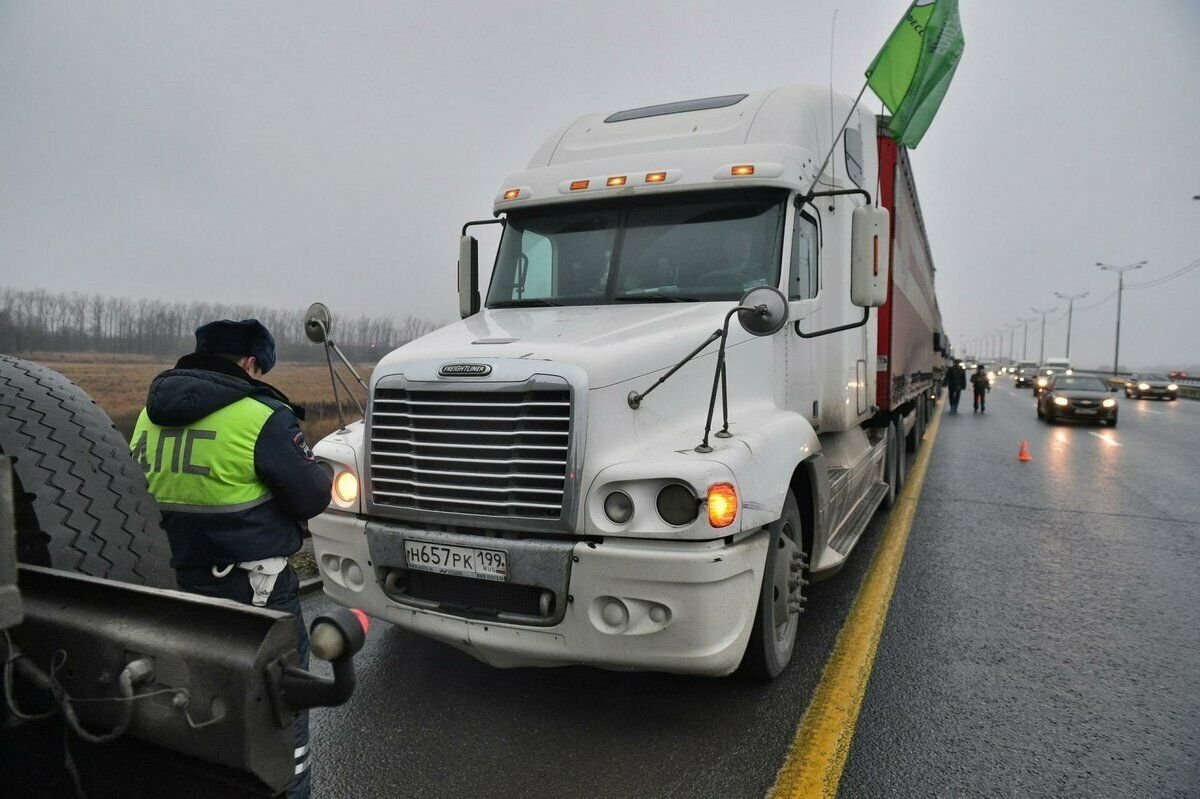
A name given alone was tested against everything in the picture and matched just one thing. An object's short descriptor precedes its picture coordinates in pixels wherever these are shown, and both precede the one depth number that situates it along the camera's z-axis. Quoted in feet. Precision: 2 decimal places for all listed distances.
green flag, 23.53
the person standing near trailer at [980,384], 85.81
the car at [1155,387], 127.44
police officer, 8.66
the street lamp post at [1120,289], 190.62
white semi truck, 10.89
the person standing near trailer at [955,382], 91.09
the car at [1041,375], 128.47
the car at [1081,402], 68.59
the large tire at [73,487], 6.46
